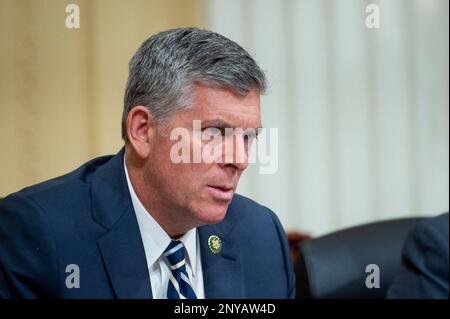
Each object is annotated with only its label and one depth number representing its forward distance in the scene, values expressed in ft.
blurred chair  13.74
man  12.32
